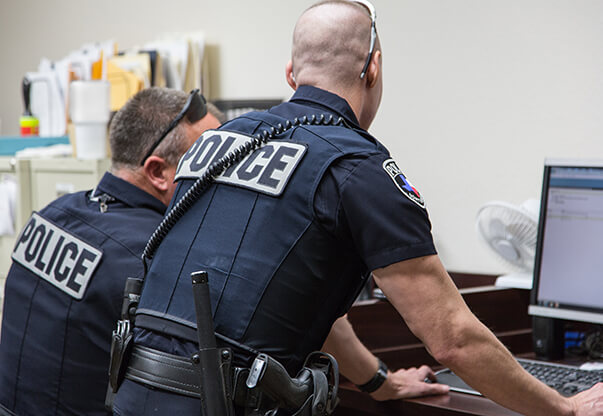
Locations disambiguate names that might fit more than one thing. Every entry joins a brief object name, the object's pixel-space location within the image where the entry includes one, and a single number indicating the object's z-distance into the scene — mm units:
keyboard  2920
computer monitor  3177
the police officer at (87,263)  2898
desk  2872
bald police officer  2471
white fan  3364
